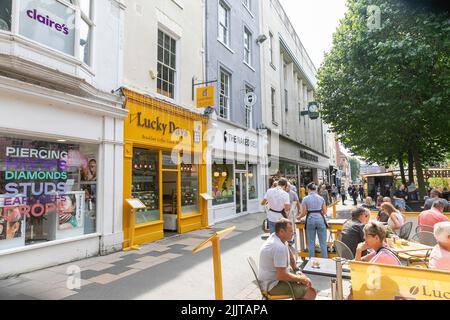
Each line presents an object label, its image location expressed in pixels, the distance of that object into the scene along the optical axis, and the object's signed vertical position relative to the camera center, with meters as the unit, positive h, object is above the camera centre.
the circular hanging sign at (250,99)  14.86 +4.00
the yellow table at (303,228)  6.91 -1.28
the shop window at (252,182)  16.24 -0.29
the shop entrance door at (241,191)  14.93 -0.75
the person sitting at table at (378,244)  3.28 -0.82
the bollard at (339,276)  3.16 -1.08
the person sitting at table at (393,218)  6.57 -0.96
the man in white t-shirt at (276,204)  7.26 -0.68
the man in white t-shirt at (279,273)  3.69 -1.23
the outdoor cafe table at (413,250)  4.92 -1.29
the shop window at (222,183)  12.99 -0.29
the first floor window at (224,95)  13.68 +3.94
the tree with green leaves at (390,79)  12.06 +4.60
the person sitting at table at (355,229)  5.06 -0.93
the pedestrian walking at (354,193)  22.63 -1.34
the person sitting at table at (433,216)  6.21 -0.87
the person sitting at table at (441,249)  3.43 -0.89
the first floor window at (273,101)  19.88 +5.17
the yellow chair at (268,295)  3.68 -1.50
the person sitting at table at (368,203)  8.79 -0.82
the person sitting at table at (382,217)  6.99 -0.99
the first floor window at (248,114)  15.95 +3.47
